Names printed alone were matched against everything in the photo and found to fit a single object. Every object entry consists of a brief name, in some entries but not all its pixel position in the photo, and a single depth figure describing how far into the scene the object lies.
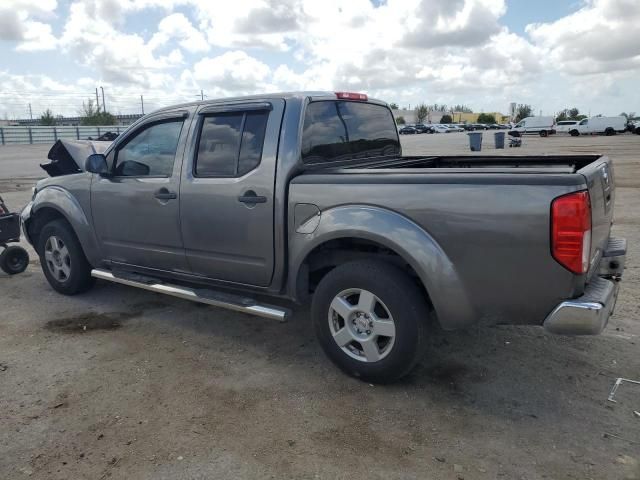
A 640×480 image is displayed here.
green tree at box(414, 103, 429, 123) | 121.38
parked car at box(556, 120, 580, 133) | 52.56
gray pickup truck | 2.88
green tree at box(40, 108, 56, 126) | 65.81
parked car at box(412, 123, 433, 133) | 74.75
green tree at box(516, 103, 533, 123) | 104.69
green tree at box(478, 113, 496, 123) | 114.00
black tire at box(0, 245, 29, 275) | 6.30
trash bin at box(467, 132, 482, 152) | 26.52
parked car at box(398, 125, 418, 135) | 73.32
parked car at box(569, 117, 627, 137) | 49.09
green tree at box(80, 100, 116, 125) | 63.28
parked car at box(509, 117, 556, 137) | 51.19
